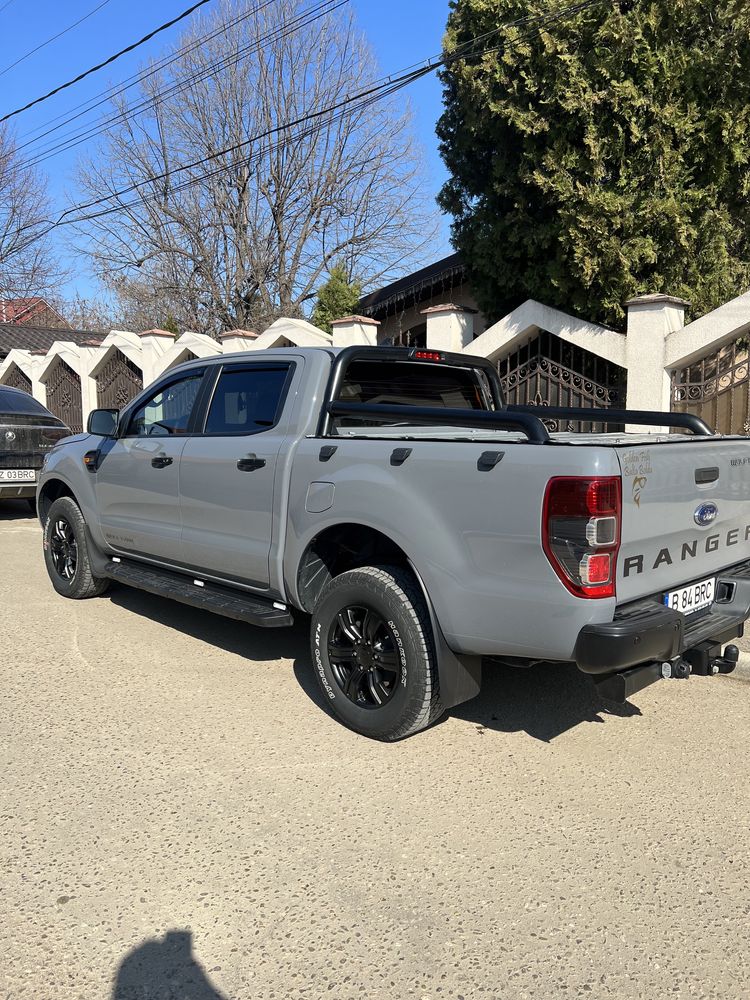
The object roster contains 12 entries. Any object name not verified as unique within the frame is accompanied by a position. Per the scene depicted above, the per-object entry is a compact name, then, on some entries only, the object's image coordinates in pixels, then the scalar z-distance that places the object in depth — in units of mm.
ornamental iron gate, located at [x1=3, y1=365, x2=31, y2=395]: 20406
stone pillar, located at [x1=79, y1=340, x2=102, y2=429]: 17375
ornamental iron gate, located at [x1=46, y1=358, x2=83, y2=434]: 18250
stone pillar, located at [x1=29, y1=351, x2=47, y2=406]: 19156
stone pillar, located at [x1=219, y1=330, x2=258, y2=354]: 13266
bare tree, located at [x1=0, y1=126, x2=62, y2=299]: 38312
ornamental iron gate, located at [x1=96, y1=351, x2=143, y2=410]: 16359
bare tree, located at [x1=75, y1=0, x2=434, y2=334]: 25703
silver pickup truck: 3104
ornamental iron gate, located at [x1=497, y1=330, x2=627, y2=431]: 9172
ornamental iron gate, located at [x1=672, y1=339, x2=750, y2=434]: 8078
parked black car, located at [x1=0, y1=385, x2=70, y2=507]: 10156
